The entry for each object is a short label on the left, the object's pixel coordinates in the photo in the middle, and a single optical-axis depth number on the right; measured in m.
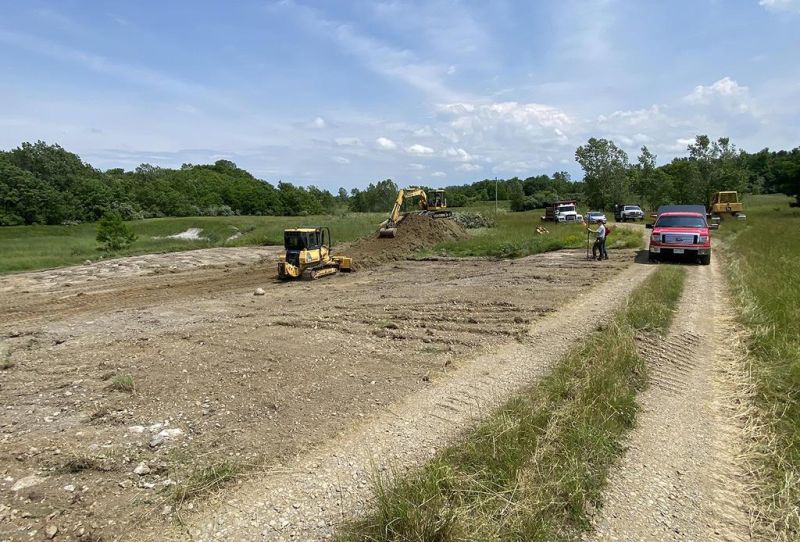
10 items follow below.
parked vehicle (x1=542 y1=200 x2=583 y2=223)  42.53
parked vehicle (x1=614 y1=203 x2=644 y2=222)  42.28
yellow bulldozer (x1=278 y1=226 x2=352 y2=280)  17.39
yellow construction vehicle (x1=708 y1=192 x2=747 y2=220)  36.09
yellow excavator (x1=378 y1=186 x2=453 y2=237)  28.33
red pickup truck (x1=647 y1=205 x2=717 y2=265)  15.82
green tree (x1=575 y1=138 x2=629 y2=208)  64.44
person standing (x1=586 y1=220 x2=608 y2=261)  18.09
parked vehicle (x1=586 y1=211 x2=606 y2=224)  35.42
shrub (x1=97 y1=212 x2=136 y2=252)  28.65
